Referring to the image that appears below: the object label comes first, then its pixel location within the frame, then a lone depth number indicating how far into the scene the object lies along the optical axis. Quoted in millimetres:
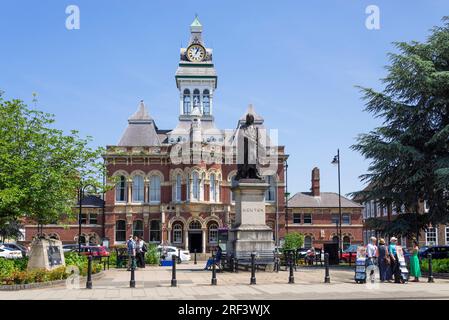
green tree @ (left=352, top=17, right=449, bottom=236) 31000
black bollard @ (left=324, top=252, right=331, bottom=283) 19508
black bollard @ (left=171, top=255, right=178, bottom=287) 18406
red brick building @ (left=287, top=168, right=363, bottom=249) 65938
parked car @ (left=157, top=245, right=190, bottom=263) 41875
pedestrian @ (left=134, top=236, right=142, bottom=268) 30203
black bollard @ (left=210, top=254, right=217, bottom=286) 18641
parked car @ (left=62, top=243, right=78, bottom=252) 48922
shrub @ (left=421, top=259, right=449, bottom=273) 24391
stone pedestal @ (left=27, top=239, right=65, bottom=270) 21578
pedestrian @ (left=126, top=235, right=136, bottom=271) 28725
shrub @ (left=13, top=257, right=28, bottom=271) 23019
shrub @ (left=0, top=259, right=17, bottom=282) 19020
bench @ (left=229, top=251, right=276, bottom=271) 23719
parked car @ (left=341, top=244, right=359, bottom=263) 40156
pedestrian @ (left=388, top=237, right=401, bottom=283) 19875
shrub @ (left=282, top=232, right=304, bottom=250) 51062
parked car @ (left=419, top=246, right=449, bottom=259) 37781
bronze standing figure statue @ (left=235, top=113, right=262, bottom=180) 24781
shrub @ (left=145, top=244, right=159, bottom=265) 35375
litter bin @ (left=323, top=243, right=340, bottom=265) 34375
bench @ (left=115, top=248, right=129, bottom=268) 32653
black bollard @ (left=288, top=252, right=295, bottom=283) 19209
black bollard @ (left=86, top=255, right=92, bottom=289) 17672
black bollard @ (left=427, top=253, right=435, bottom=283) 20538
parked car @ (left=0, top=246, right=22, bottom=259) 47219
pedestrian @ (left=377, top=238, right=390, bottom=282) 20344
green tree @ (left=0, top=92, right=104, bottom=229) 23422
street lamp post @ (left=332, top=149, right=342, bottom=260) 46625
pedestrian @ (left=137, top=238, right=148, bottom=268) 30284
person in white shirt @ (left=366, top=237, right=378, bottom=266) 20350
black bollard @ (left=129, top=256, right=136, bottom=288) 17991
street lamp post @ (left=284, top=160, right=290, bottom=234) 62469
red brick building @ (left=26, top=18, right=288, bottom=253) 60875
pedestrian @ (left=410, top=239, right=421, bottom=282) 21062
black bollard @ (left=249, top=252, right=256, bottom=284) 18578
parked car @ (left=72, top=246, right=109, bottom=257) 46422
